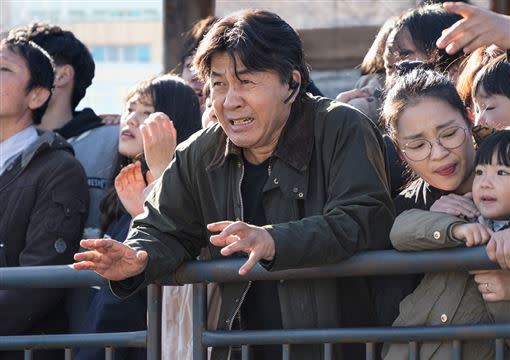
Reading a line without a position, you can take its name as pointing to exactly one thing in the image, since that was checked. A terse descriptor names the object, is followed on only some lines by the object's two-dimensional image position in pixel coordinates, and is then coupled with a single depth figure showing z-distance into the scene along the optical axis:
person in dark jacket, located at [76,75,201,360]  7.77
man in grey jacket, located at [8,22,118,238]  9.52
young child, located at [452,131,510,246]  6.18
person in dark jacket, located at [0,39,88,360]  8.20
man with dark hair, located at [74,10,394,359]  6.39
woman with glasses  6.21
